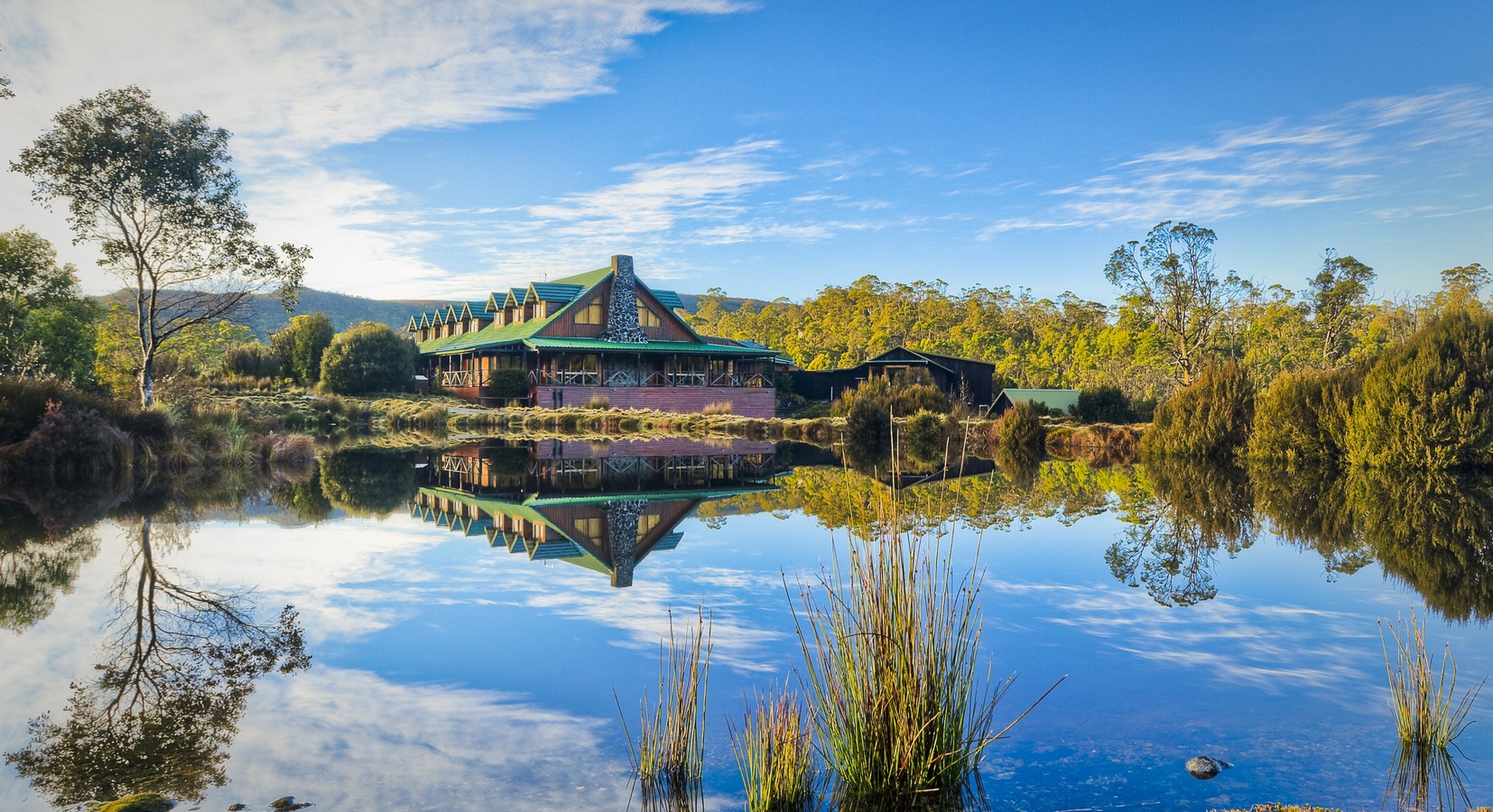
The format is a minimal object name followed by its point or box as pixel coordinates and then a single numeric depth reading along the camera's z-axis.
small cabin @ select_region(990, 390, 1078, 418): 30.22
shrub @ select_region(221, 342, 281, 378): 41.19
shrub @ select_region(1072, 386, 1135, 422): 26.11
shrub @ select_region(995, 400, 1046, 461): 23.77
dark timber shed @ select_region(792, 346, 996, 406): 38.66
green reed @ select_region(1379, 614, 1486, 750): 4.00
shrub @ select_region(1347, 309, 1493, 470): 14.99
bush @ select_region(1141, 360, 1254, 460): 18.98
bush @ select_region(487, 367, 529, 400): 37.59
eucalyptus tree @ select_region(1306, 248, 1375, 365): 41.12
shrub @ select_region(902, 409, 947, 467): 22.81
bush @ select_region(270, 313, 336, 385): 41.19
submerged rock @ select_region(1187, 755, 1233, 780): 3.73
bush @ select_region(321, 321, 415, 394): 38.34
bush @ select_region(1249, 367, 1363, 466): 17.06
